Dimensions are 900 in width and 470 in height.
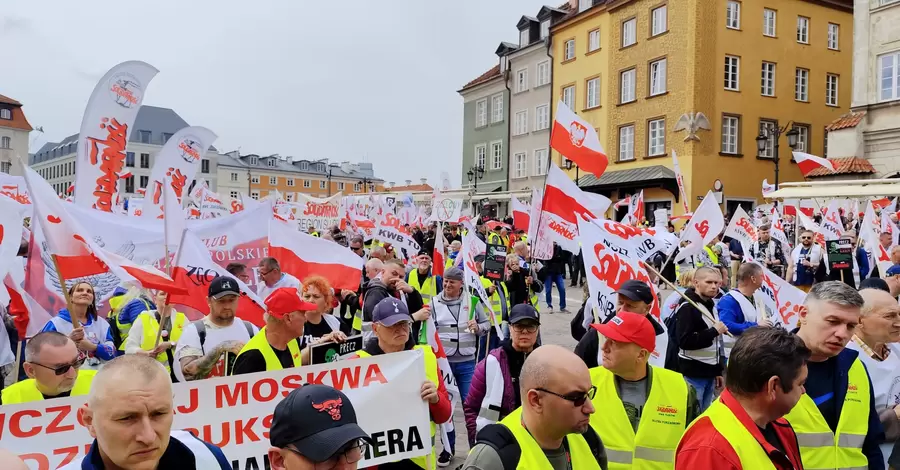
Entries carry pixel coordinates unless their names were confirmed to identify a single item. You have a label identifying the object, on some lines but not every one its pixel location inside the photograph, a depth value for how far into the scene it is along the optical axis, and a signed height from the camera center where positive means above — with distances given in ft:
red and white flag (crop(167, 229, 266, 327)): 18.66 -1.48
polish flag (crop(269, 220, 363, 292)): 24.59 -1.30
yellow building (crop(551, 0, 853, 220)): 107.14 +23.63
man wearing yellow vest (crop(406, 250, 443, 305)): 29.55 -2.37
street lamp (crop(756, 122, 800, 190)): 69.21 +9.77
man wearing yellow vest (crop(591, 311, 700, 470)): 11.57 -3.00
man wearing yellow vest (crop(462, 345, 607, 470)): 8.80 -2.56
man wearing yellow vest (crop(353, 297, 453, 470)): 14.44 -2.60
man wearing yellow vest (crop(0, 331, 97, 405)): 12.59 -2.82
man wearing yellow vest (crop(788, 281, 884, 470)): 11.27 -2.84
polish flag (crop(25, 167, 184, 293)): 16.60 -0.75
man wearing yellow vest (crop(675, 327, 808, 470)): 8.48 -2.38
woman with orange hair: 18.70 -2.23
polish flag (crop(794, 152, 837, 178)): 68.61 +7.62
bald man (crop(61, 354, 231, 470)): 7.95 -2.36
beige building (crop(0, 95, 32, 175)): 291.99 +36.79
